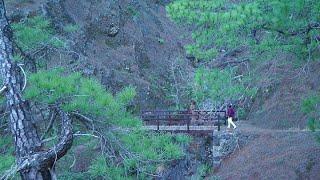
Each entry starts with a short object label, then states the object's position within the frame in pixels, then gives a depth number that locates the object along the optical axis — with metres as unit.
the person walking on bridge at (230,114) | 19.66
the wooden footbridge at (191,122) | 19.67
